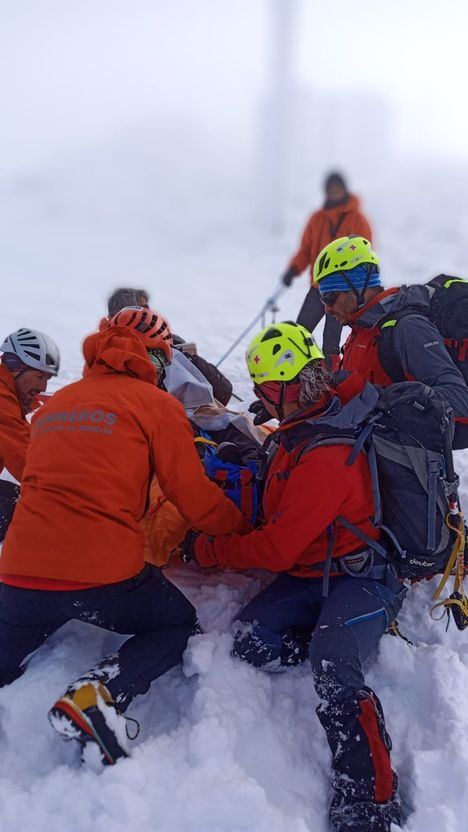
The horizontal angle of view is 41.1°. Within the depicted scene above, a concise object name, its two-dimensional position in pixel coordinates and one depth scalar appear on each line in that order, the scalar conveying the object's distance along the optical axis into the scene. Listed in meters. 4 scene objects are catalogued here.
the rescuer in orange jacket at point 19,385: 3.90
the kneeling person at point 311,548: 2.77
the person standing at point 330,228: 6.93
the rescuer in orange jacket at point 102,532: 2.63
